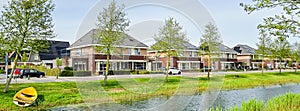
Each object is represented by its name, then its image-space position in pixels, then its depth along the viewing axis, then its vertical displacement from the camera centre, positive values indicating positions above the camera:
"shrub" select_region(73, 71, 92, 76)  35.88 -0.84
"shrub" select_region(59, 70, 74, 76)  35.06 -0.79
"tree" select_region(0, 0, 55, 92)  16.61 +2.41
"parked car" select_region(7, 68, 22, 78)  33.49 -0.61
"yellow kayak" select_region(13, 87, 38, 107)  14.91 -1.63
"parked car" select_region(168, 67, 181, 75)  43.23 -0.78
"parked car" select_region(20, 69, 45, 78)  33.72 -0.76
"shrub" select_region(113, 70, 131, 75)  40.67 -0.83
